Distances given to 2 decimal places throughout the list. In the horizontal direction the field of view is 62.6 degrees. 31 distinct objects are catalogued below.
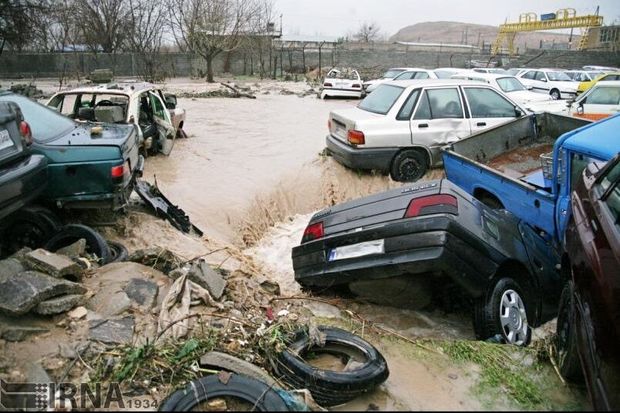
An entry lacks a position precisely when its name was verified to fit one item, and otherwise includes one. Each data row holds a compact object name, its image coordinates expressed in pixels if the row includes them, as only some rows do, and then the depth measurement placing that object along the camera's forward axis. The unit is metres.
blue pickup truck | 4.64
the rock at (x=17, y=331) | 3.16
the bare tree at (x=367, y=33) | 83.89
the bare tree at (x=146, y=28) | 39.50
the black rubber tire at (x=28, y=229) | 4.96
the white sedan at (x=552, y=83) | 21.80
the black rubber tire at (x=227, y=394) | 2.17
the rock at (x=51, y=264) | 3.74
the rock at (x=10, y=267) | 3.68
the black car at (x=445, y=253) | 3.68
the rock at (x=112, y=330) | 3.24
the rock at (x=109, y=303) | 3.59
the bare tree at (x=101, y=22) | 38.56
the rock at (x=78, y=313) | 3.45
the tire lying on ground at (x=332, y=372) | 2.56
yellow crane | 38.44
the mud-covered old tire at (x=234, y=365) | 2.74
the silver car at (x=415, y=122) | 8.38
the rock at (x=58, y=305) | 3.35
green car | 5.15
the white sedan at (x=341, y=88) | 23.64
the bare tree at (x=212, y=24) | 35.62
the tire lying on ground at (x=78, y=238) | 4.84
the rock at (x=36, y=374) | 2.81
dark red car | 2.41
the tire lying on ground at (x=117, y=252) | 4.82
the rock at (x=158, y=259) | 4.54
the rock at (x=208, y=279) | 3.90
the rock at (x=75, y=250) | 4.55
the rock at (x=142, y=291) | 3.77
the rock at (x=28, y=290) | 3.25
